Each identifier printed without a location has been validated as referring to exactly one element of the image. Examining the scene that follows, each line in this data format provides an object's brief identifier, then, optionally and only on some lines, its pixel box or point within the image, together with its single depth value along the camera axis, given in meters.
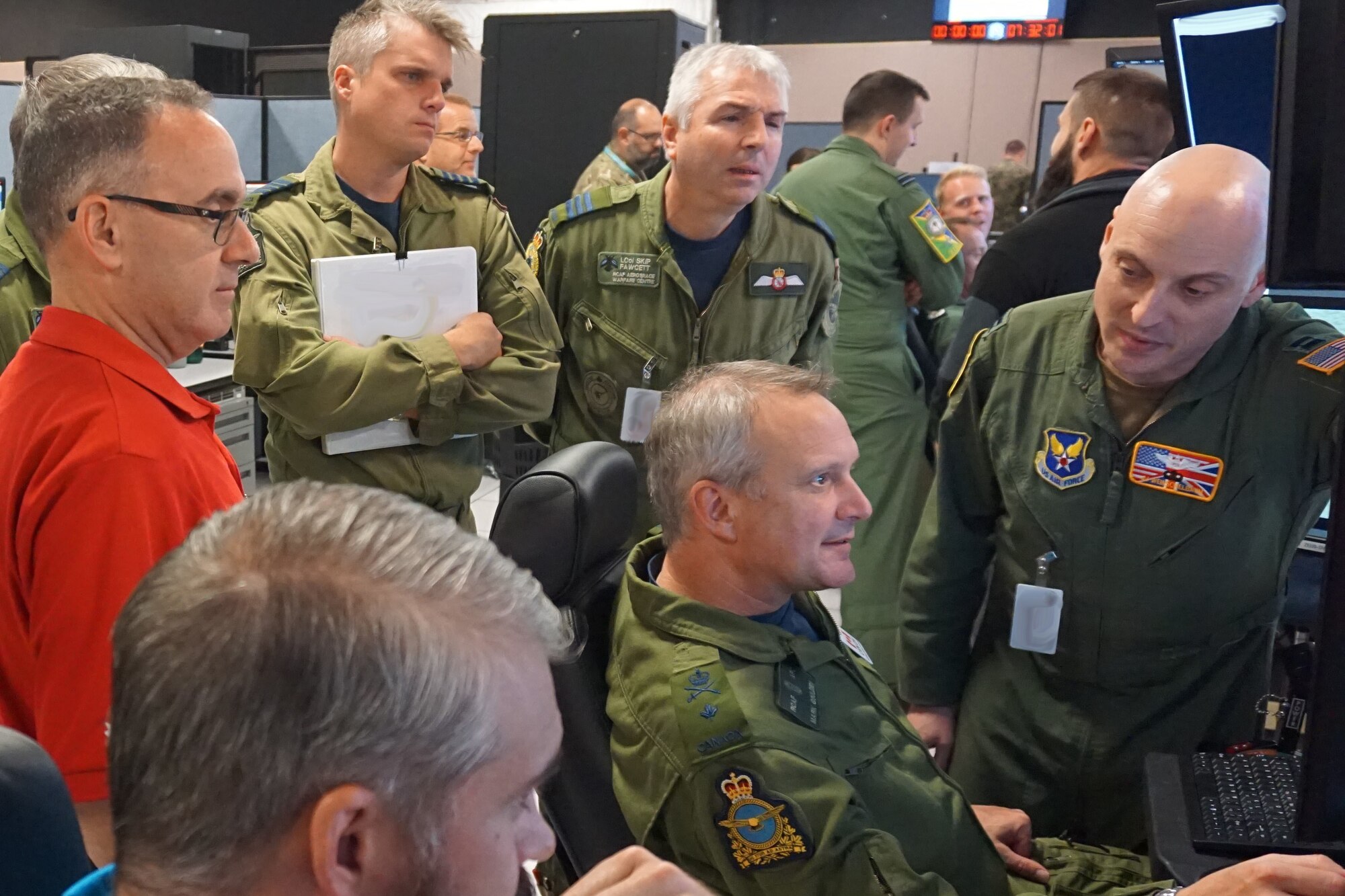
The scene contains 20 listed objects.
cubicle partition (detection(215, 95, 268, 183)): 5.18
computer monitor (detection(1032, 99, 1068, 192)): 8.84
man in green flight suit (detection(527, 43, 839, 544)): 2.47
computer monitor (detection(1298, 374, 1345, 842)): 0.83
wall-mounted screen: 9.09
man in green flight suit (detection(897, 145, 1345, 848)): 1.61
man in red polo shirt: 1.14
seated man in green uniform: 1.32
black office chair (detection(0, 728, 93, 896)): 0.89
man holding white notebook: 2.05
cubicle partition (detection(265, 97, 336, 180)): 5.27
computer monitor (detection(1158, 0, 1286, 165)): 1.73
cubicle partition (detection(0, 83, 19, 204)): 4.67
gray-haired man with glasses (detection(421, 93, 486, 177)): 4.64
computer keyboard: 1.30
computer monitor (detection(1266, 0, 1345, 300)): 0.87
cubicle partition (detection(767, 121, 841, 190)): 7.32
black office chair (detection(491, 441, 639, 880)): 1.42
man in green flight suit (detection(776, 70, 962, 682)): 3.39
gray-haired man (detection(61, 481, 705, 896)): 0.62
